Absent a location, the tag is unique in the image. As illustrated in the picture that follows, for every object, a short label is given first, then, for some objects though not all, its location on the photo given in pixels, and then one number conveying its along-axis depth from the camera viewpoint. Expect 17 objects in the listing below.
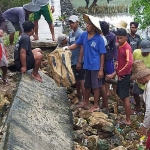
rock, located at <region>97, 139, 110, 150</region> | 4.66
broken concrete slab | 3.79
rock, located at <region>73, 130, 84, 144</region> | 4.77
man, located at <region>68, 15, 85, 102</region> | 5.61
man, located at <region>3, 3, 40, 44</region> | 7.42
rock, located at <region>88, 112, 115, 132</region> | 5.02
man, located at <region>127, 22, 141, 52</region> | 6.77
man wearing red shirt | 5.03
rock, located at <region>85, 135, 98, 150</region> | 4.67
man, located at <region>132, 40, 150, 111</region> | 5.29
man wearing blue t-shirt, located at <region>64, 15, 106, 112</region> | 5.12
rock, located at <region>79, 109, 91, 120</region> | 5.38
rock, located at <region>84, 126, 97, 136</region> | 5.00
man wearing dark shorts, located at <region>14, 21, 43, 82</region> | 5.42
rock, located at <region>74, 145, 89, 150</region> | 4.43
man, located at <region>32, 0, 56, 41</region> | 7.78
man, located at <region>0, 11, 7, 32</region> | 5.80
